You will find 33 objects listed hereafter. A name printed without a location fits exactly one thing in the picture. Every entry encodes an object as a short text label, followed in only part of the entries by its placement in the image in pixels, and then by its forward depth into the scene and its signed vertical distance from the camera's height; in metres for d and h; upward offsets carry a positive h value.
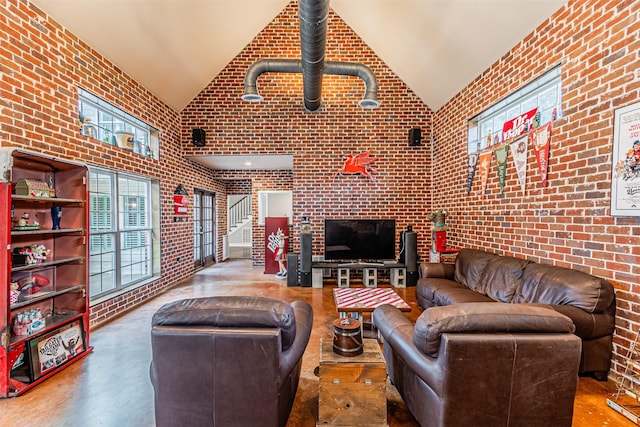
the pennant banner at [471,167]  4.45 +0.58
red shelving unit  2.24 -0.66
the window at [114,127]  3.60 +1.02
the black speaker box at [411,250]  5.38 -0.82
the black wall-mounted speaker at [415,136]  5.82 +1.33
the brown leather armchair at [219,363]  1.58 -0.85
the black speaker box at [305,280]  5.48 -1.40
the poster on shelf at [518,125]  3.35 +0.96
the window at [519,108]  3.04 +1.19
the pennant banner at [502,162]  3.73 +0.56
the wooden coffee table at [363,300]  2.98 -1.03
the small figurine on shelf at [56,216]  2.85 -0.16
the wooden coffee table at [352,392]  1.76 -1.10
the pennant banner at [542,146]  3.05 +0.63
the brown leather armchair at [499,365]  1.51 -0.80
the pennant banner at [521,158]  3.39 +0.56
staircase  9.40 -0.87
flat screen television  5.61 -0.65
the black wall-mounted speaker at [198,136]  5.71 +1.23
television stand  5.42 -1.23
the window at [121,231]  3.89 -0.44
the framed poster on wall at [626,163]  2.20 +0.35
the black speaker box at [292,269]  5.55 -1.23
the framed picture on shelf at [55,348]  2.43 -1.29
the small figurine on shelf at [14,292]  2.41 -0.76
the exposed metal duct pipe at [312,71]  3.91 +1.88
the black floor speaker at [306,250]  5.42 -0.84
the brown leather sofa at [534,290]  2.30 -0.81
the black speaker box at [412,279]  5.48 -1.34
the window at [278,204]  8.19 -0.04
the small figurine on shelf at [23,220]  2.50 -0.19
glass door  7.10 -0.66
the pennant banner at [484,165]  4.12 +0.56
